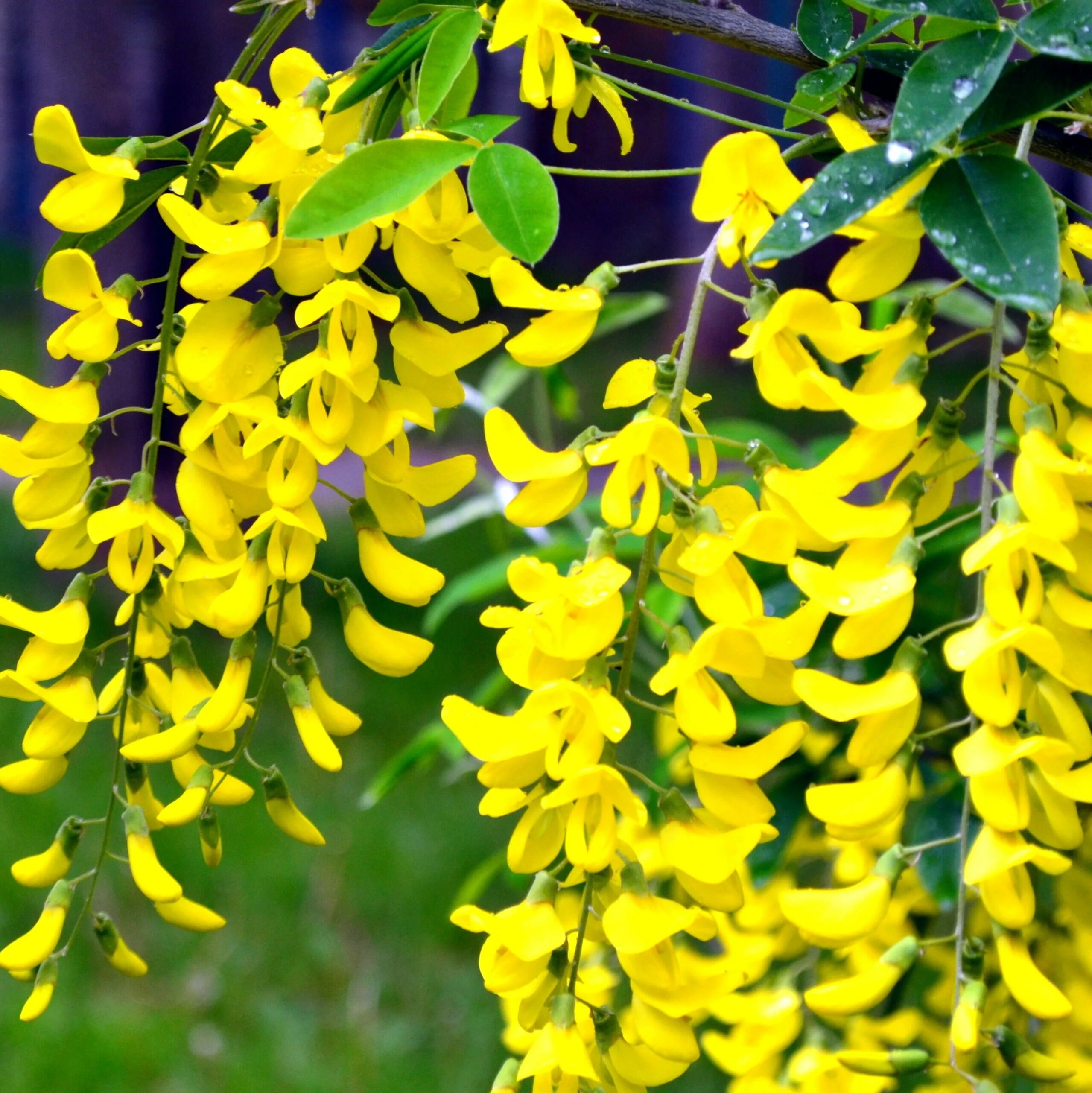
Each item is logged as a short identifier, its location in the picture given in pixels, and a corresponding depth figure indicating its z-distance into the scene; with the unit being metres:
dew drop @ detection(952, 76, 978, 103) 1.03
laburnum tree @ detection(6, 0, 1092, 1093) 1.03
